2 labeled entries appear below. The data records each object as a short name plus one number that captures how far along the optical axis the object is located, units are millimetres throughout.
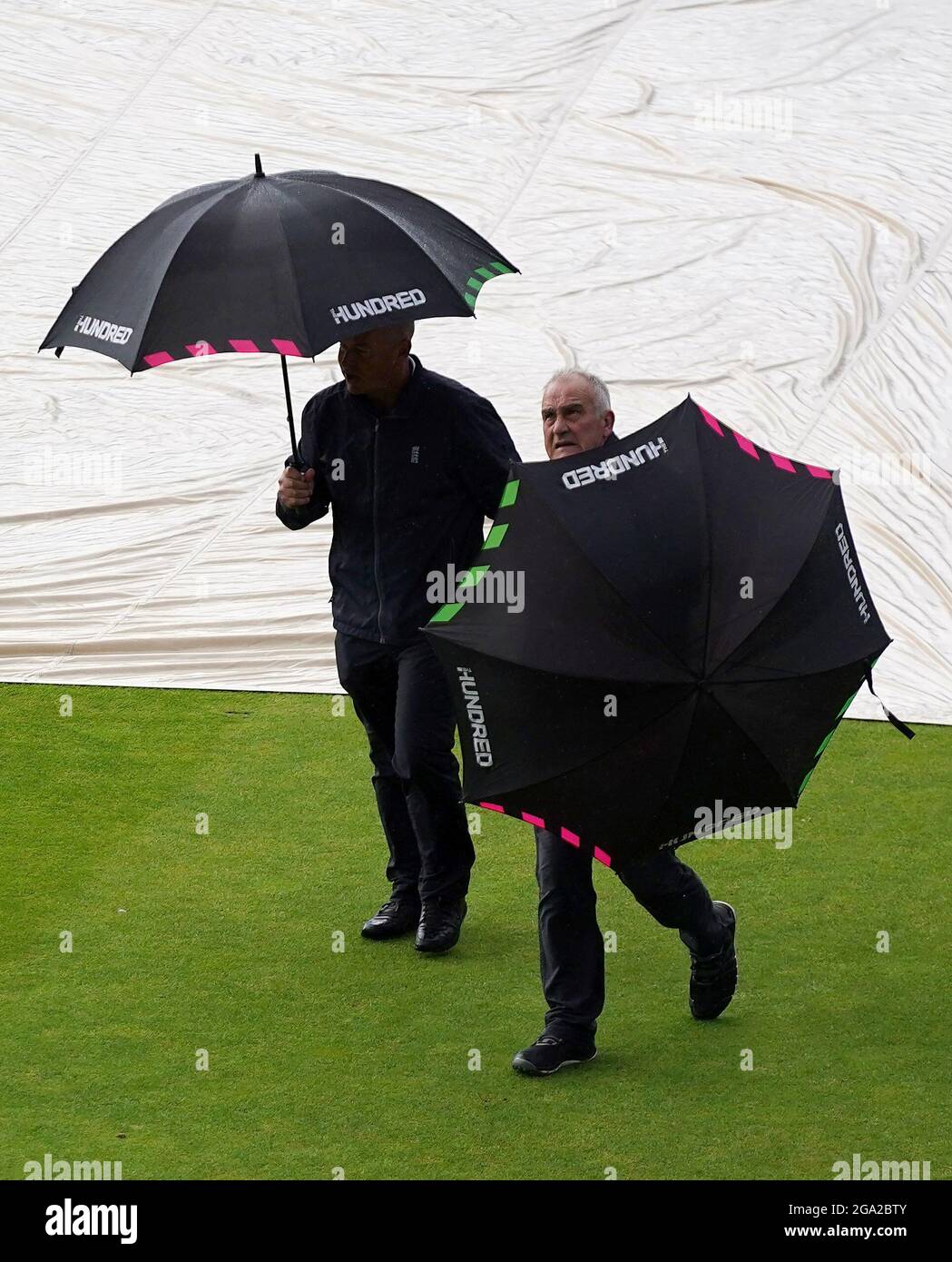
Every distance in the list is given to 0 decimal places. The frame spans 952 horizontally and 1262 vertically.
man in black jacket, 4469
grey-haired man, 3914
